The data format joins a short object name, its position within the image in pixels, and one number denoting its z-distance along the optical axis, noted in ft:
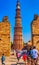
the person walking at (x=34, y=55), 12.43
